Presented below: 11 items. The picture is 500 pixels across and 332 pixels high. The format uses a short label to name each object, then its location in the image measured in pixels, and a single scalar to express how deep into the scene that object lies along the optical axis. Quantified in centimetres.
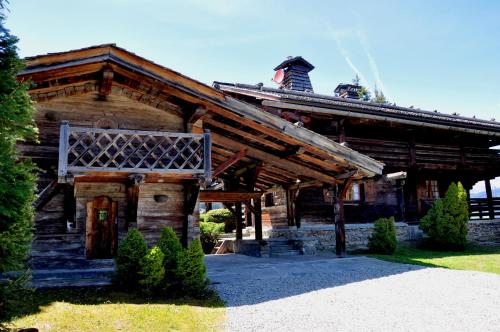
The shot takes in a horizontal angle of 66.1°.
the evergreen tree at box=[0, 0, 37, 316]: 509
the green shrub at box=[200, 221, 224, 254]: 2081
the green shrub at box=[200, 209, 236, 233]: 2345
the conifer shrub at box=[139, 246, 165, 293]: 782
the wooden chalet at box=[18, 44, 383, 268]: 910
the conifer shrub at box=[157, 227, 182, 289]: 841
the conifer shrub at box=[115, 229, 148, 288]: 816
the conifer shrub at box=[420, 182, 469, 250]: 1610
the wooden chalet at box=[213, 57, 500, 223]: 1662
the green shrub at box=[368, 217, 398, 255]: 1448
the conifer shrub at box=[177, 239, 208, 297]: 811
